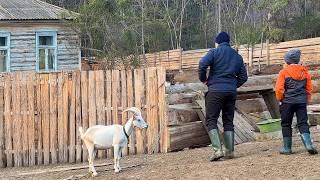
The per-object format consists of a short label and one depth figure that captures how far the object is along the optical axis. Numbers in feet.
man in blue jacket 28.35
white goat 28.63
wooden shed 85.51
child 28.22
